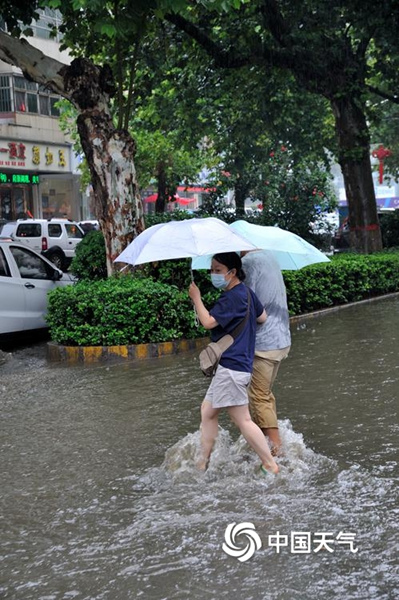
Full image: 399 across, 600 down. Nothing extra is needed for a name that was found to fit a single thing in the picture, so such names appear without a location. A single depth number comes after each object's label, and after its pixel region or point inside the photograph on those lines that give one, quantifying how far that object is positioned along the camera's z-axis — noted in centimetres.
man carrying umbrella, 648
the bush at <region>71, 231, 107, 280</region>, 1422
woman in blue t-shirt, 605
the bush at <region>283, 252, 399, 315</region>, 1509
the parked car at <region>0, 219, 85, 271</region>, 3041
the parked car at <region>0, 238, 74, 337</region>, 1296
